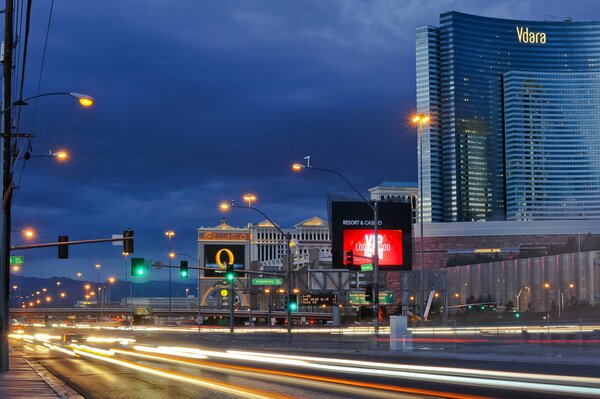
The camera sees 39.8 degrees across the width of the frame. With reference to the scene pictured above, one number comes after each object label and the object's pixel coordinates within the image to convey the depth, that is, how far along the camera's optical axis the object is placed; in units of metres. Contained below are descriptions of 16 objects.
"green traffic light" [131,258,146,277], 55.41
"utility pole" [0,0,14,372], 28.25
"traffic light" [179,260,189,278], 59.94
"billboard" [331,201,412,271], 85.75
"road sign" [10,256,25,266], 51.65
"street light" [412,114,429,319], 58.28
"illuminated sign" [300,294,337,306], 127.06
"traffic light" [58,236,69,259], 43.38
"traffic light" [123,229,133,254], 45.09
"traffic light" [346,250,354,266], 48.35
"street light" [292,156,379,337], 48.07
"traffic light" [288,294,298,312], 55.66
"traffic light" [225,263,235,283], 58.83
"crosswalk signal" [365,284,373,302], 48.84
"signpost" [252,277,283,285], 78.91
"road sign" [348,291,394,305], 93.38
